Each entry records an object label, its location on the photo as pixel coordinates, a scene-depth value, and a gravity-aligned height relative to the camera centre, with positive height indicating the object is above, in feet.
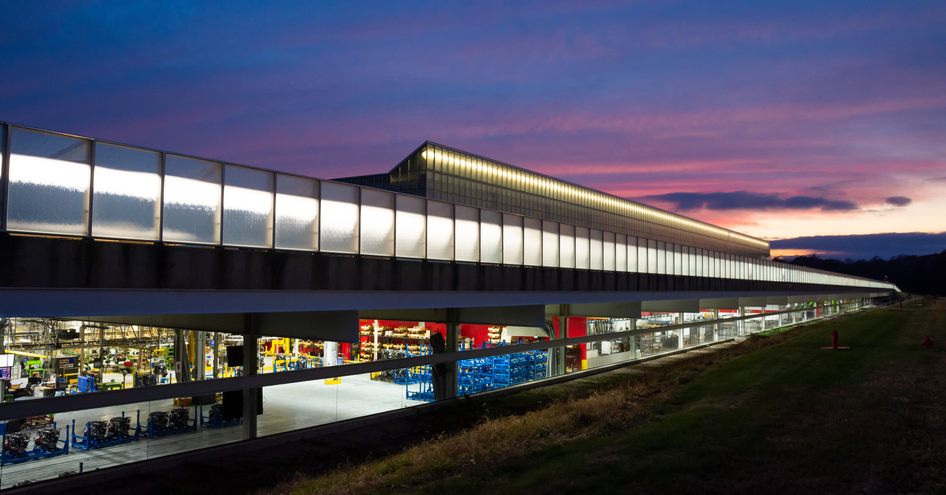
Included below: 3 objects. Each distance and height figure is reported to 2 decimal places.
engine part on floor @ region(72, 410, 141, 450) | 53.11 -11.22
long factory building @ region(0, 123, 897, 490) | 42.96 -0.46
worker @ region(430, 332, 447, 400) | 85.56 -11.01
